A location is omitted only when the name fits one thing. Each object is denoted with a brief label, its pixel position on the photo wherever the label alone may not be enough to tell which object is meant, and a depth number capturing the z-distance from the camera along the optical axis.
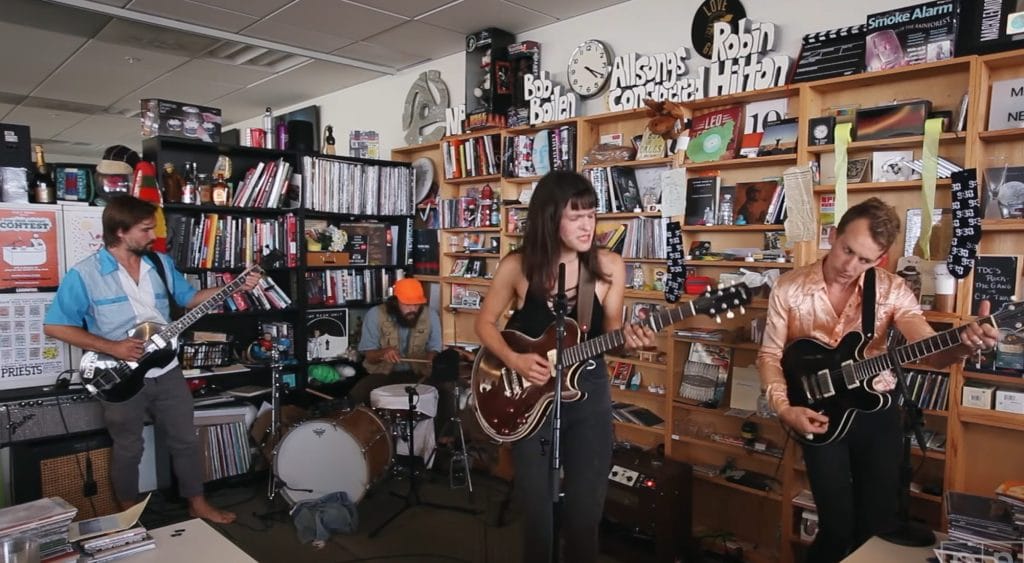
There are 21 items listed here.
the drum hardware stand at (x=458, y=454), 3.90
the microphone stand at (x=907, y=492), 1.68
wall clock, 3.86
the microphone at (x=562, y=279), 1.89
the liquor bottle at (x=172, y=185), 3.89
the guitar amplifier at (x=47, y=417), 3.12
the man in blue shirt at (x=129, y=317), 2.99
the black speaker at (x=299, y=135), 4.49
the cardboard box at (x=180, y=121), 3.89
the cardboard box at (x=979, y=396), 2.53
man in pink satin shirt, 2.04
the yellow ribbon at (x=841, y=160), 2.81
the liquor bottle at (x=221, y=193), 4.07
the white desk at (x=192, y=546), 1.62
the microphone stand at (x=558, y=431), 1.85
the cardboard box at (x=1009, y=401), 2.47
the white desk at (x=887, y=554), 1.58
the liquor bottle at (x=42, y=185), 3.35
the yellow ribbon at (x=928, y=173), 2.59
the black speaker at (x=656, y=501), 3.03
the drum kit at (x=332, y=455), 3.38
